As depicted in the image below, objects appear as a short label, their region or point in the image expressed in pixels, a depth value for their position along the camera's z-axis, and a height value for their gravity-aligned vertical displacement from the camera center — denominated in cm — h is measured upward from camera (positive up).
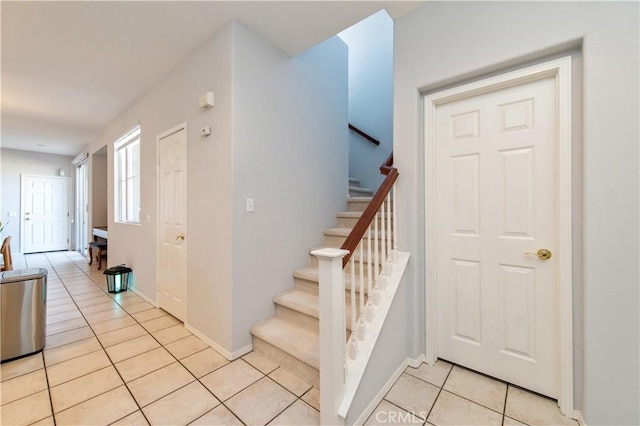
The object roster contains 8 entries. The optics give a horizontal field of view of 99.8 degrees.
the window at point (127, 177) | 395 +57
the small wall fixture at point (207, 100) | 231 +97
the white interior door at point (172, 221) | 274 -8
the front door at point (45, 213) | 667 +2
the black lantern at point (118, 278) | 370 -90
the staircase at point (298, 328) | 190 -96
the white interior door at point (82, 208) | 686 +15
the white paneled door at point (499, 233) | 164 -14
